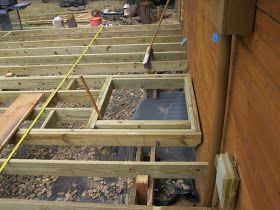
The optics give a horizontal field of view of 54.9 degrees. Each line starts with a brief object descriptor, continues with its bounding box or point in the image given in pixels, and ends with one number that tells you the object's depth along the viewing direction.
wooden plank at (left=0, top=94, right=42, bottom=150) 2.97
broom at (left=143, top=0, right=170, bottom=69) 4.24
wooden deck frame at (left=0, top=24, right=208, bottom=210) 2.52
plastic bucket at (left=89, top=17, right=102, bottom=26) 9.74
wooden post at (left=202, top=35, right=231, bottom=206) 1.65
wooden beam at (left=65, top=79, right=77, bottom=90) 3.93
